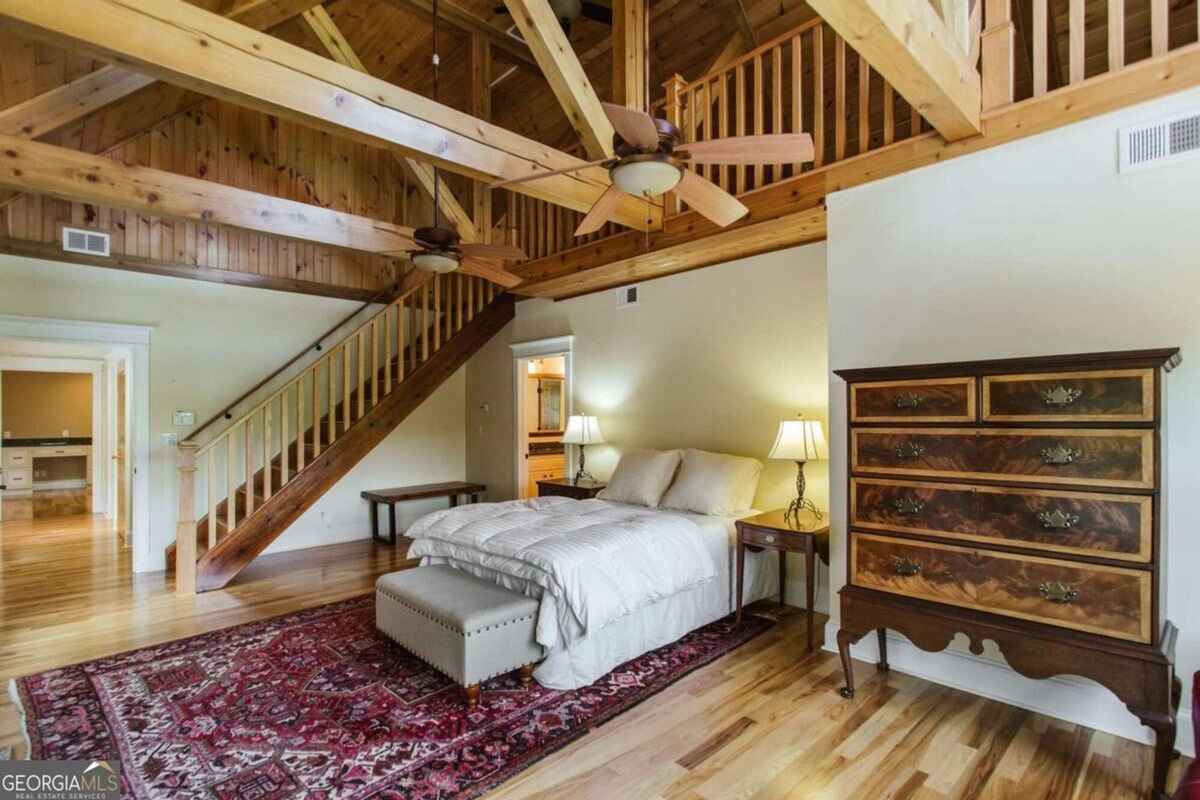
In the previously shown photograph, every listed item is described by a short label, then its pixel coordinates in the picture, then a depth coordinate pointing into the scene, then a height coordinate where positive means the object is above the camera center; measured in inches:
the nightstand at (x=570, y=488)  204.1 -32.6
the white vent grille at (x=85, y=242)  183.2 +49.9
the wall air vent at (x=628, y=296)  208.8 +37.0
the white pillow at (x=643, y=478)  171.8 -24.1
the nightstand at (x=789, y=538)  128.7 -31.9
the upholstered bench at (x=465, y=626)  103.3 -42.6
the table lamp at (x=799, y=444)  144.9 -11.6
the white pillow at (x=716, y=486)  157.2 -24.4
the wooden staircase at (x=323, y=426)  178.1 -10.1
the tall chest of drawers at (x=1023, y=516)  77.3 -18.0
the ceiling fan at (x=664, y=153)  90.5 +40.4
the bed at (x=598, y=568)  110.4 -35.9
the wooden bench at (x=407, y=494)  233.8 -40.2
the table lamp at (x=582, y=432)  211.5 -12.4
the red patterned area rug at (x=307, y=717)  85.0 -55.3
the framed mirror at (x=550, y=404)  307.6 -3.2
